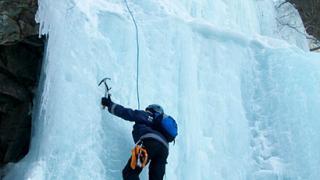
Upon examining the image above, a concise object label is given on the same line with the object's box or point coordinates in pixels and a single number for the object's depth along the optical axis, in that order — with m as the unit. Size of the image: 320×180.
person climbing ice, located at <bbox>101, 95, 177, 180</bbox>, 5.19
